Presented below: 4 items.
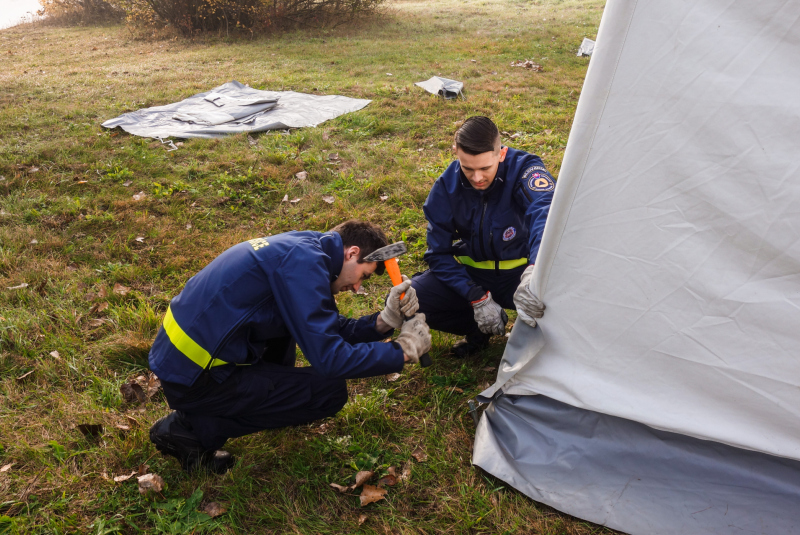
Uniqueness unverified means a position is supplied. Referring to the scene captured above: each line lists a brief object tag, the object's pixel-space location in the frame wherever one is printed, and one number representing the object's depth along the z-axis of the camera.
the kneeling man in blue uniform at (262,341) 2.02
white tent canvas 1.44
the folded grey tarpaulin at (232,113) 6.19
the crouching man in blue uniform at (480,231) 2.57
